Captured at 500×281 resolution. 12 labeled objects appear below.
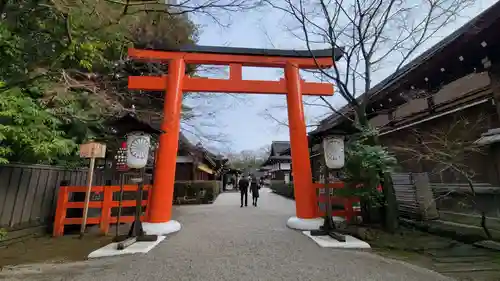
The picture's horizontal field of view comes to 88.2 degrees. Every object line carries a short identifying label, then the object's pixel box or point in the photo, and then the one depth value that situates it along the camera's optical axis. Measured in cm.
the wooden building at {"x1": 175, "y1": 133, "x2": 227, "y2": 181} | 1551
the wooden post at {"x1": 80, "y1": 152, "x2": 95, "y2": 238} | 602
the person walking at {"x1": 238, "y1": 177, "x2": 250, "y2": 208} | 1340
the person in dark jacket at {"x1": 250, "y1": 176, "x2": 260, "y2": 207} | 1356
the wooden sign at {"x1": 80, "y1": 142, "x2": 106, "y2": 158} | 638
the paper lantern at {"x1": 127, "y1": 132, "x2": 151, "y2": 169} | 547
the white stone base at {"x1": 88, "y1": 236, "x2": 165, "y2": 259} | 451
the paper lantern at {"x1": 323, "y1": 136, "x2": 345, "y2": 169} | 596
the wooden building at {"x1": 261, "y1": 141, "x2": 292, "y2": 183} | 3059
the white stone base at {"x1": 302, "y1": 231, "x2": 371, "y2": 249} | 500
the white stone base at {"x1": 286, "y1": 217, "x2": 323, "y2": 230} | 664
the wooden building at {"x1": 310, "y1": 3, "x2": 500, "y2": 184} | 521
